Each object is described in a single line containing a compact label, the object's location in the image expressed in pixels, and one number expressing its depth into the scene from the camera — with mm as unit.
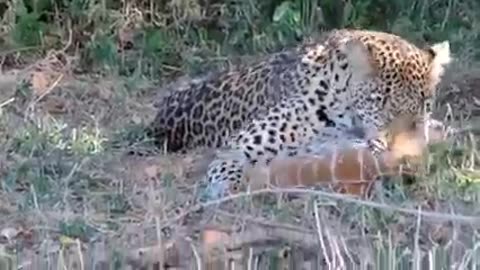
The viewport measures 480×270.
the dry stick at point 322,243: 9614
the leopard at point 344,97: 13977
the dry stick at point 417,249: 9636
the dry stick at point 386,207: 9484
